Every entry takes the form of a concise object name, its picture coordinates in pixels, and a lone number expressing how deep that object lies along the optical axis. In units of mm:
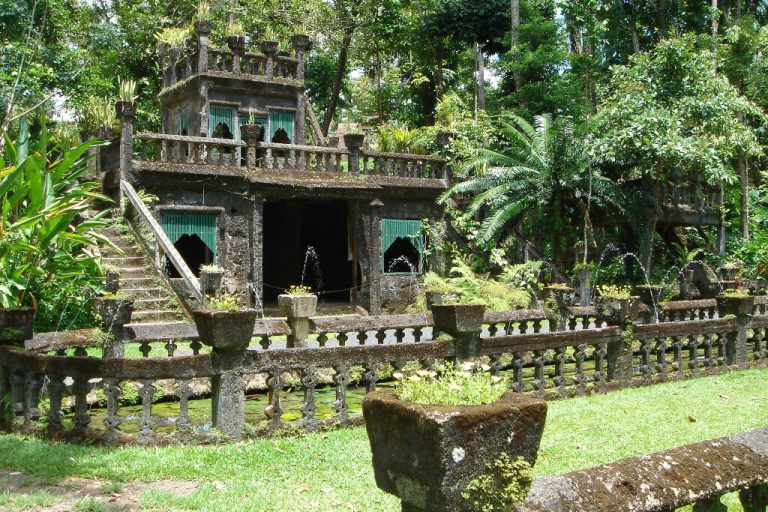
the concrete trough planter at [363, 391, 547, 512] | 2895
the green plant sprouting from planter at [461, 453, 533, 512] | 2885
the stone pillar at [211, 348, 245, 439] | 7164
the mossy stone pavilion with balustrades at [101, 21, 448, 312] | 17438
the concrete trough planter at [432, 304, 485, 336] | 8555
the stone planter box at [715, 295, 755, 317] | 12047
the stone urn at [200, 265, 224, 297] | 12750
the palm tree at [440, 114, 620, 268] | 19781
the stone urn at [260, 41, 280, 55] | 21641
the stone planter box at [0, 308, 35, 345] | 7887
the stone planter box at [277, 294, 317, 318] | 10453
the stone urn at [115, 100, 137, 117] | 16156
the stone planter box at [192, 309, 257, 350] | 7008
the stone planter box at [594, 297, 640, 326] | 10328
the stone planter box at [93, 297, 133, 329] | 9438
